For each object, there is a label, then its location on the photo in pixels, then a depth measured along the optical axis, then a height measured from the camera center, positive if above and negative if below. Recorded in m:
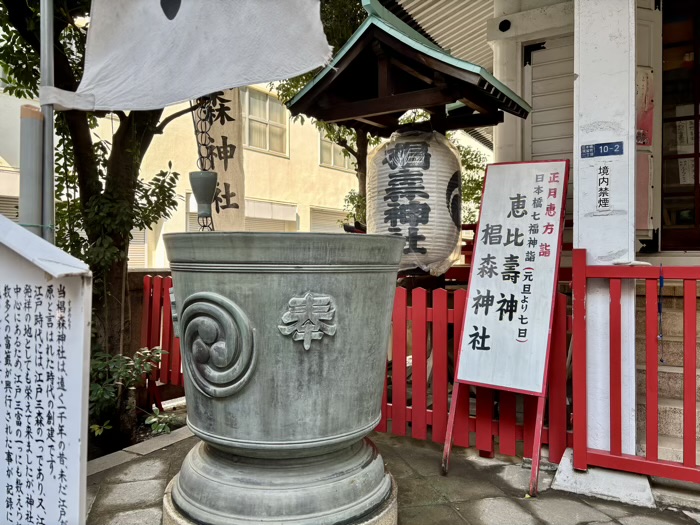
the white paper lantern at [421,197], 4.05 +0.59
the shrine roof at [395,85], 3.70 +1.50
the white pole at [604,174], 3.42 +0.67
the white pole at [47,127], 2.96 +0.85
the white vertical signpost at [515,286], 3.55 -0.13
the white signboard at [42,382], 1.95 -0.47
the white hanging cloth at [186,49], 3.01 +1.40
